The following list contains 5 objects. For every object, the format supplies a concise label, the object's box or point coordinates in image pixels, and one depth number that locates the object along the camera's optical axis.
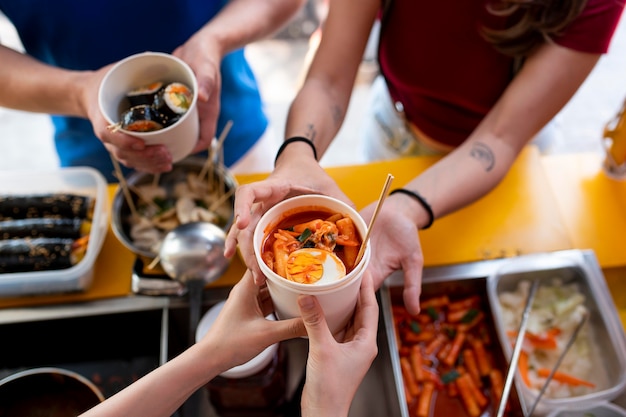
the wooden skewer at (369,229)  1.00
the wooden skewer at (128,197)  1.73
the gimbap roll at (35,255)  1.67
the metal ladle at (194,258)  1.62
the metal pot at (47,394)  1.38
